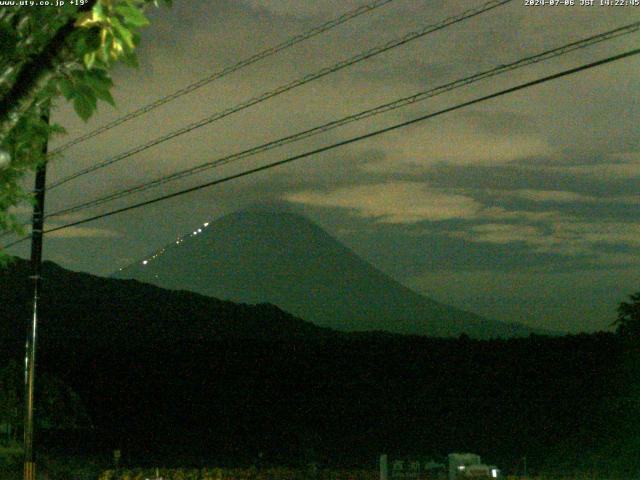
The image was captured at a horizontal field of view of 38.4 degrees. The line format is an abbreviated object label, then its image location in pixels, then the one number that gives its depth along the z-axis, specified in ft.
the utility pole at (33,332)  53.01
